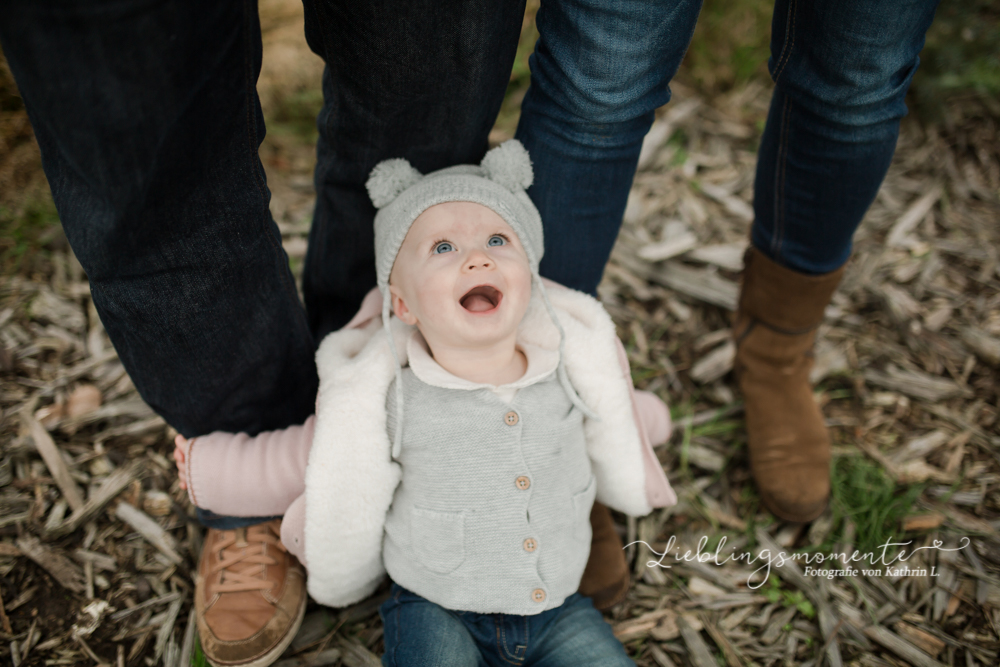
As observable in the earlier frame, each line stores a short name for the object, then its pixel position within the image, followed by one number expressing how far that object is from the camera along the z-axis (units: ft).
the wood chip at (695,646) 2.84
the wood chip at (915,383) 3.47
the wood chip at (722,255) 3.89
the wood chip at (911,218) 4.01
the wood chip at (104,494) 2.96
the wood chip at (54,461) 3.03
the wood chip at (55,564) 2.84
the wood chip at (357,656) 2.76
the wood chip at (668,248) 3.85
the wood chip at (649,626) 2.89
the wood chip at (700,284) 3.74
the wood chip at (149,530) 2.96
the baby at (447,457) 2.59
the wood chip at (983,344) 3.54
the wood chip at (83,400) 3.26
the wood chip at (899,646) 2.83
